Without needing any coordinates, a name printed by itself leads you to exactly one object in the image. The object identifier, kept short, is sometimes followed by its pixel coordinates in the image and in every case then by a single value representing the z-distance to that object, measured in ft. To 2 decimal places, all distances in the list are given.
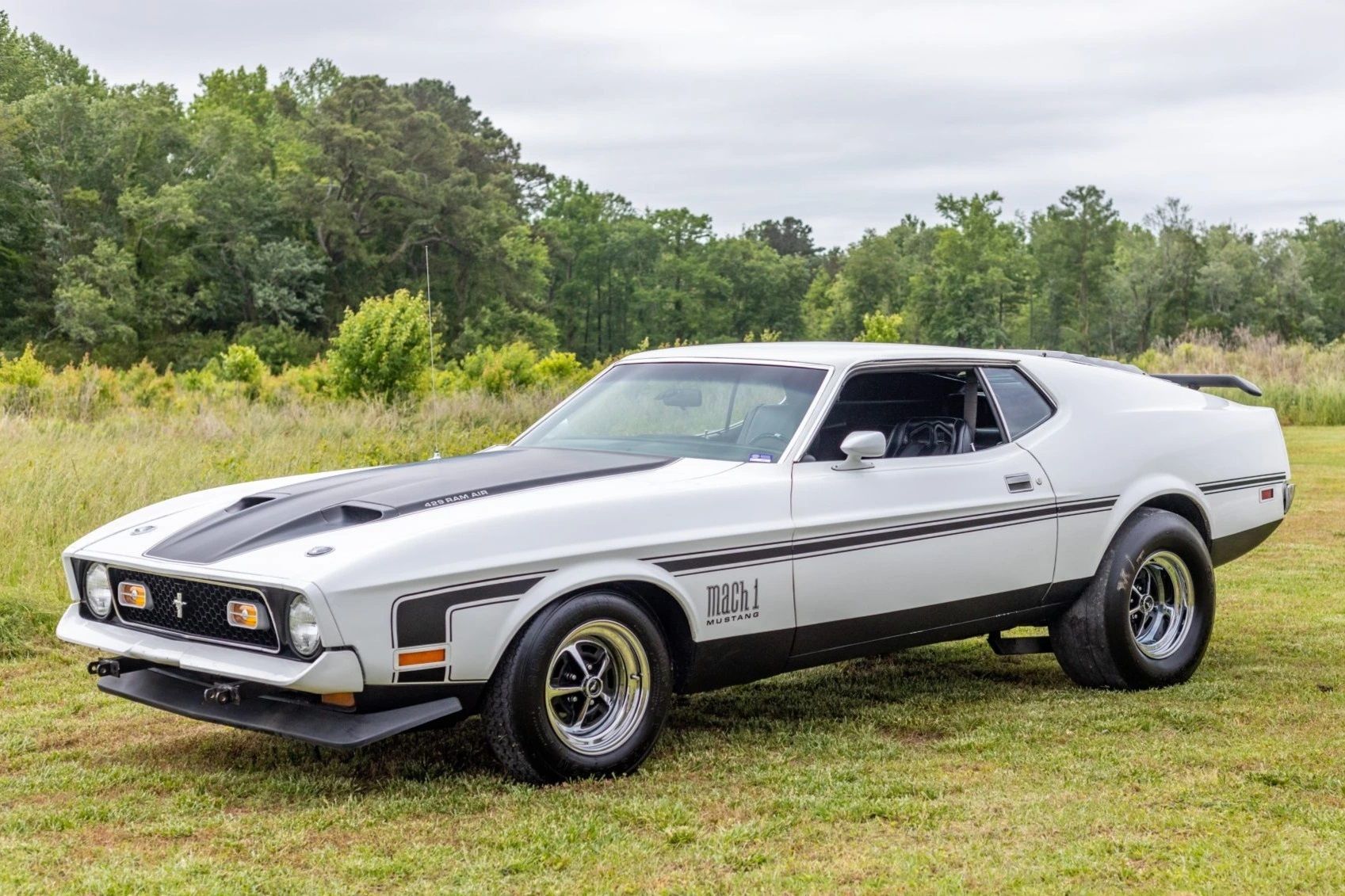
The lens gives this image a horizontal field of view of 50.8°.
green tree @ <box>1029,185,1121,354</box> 304.50
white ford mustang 14.61
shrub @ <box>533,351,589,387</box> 87.10
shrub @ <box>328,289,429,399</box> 72.49
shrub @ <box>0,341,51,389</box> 73.88
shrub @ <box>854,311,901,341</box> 137.90
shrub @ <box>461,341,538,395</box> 80.74
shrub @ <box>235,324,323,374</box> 209.15
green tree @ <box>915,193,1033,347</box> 284.00
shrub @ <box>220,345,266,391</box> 107.65
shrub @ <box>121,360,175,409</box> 73.56
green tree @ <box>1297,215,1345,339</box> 279.69
